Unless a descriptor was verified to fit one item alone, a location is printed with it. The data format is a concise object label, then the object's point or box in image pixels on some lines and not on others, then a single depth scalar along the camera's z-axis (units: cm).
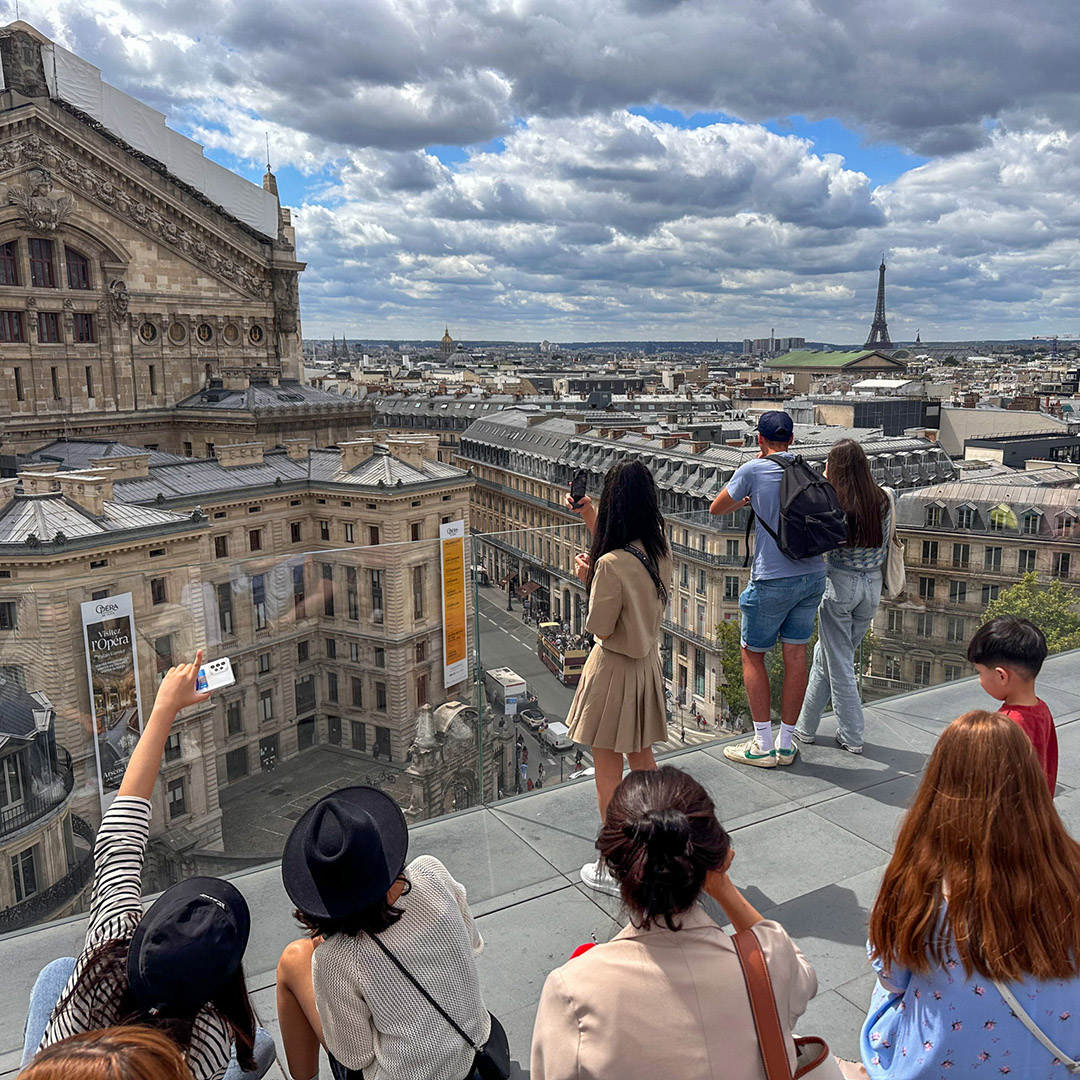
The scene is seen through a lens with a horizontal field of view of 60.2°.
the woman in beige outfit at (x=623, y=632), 416
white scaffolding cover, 3281
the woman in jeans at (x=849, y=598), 542
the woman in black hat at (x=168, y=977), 219
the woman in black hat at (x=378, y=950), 231
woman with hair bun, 200
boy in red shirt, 388
